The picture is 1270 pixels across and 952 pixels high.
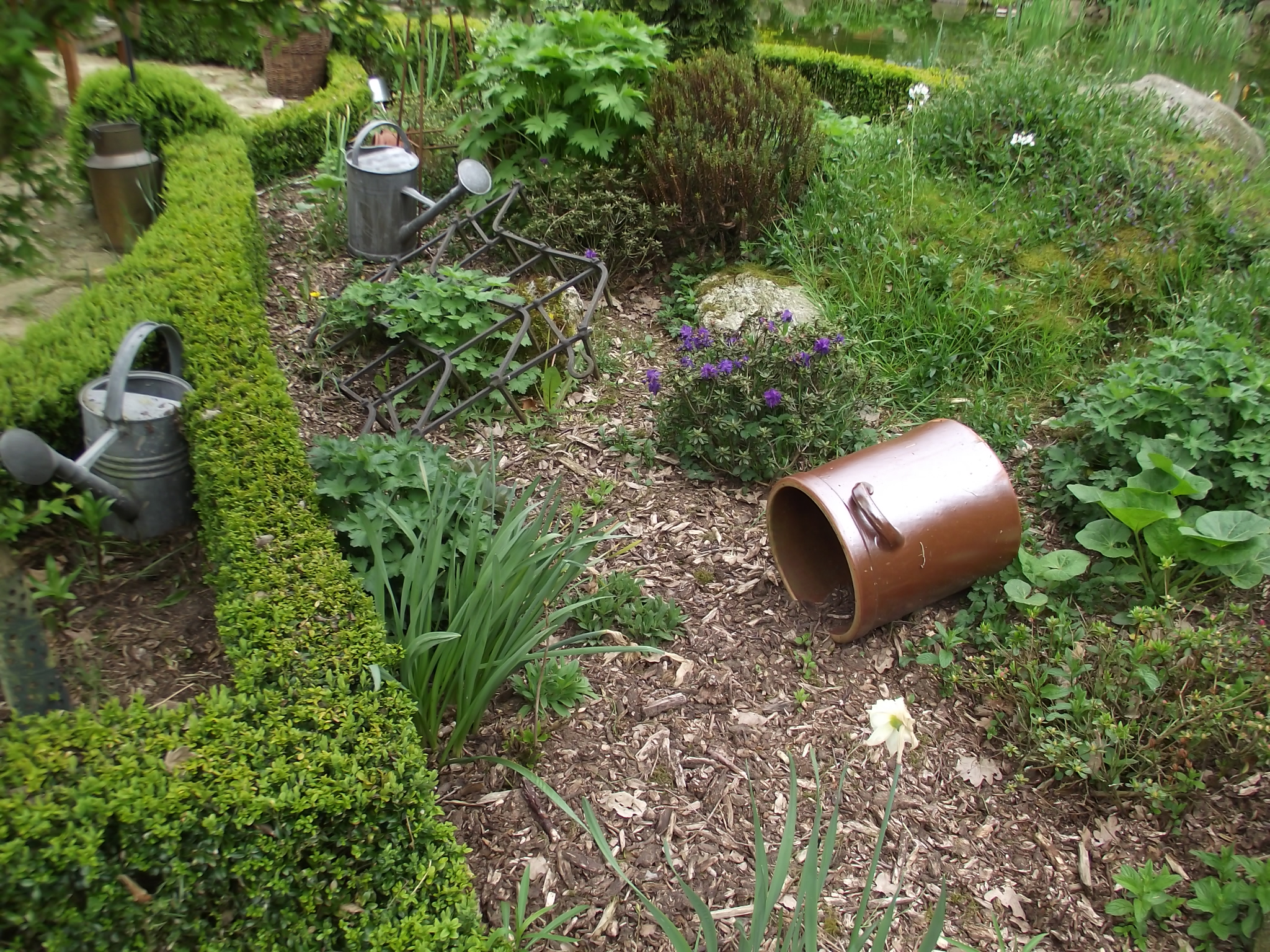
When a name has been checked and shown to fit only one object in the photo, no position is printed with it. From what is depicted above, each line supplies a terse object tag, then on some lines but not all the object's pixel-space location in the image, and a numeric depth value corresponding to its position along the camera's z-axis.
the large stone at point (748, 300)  4.16
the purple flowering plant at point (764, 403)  3.30
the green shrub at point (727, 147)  4.49
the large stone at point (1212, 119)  5.29
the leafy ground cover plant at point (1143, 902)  2.05
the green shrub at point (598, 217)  4.47
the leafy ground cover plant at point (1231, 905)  1.97
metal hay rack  3.39
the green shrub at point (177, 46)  7.85
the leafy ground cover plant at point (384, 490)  2.46
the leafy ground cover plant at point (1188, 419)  2.91
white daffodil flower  1.66
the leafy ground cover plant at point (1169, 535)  2.64
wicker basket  7.15
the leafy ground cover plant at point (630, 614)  2.69
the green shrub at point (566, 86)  4.52
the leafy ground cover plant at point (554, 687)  2.41
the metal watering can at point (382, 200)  4.14
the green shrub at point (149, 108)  4.94
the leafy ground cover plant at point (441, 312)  3.55
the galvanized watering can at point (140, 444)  2.42
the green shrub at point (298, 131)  5.35
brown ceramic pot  2.60
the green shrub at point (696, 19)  5.44
